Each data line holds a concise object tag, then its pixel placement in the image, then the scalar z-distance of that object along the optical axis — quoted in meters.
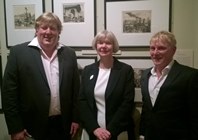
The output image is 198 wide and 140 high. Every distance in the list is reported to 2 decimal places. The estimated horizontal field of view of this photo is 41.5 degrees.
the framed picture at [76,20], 2.48
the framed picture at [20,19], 2.62
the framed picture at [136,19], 2.31
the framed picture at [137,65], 2.41
